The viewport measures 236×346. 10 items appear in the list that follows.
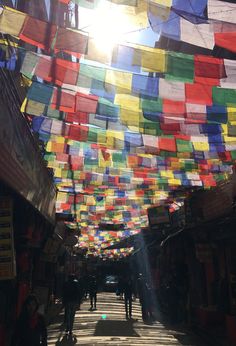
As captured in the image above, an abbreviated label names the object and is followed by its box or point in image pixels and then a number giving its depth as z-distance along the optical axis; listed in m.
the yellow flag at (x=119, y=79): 6.96
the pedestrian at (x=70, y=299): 13.42
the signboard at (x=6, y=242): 8.16
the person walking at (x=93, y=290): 24.34
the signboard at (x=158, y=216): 20.61
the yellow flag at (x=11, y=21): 5.80
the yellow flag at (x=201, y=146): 9.91
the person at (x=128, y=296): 19.28
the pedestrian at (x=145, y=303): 18.45
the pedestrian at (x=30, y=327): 6.29
